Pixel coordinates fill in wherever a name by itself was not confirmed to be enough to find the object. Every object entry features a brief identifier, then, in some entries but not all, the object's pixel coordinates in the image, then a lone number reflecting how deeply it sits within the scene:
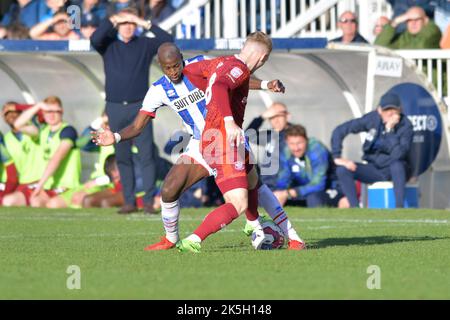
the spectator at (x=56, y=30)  21.83
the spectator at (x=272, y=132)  18.42
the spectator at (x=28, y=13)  24.28
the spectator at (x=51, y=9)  22.91
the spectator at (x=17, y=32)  22.52
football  11.51
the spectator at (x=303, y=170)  18.30
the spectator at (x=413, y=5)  21.31
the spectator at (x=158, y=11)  22.73
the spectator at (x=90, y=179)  18.81
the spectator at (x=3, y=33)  23.13
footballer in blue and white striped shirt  11.15
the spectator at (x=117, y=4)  22.36
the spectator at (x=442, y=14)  21.41
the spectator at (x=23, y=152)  19.38
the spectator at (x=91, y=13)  22.31
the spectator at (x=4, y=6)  28.09
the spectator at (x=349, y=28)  20.41
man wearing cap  18.17
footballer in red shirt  10.66
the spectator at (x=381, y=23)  21.57
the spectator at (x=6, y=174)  19.38
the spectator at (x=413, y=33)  20.31
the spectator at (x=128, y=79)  16.91
